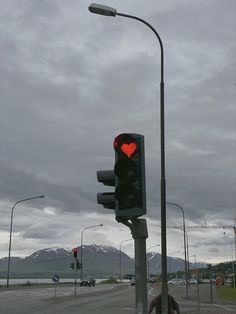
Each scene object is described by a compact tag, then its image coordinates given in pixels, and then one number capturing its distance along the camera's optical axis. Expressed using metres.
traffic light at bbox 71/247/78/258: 31.72
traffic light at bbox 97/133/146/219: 5.77
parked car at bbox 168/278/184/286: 92.40
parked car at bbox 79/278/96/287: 68.57
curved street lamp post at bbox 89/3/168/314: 8.83
